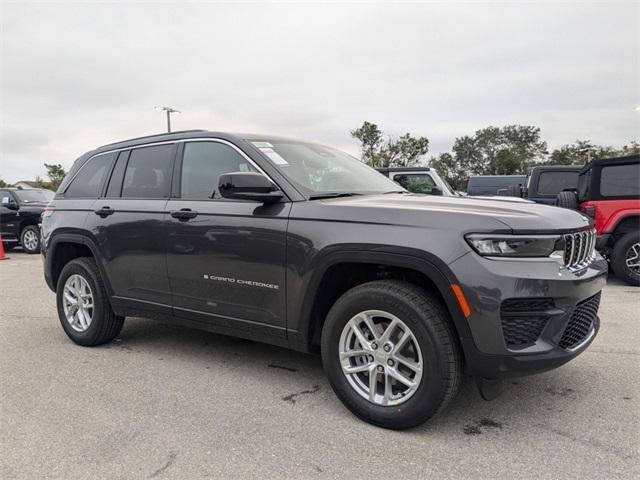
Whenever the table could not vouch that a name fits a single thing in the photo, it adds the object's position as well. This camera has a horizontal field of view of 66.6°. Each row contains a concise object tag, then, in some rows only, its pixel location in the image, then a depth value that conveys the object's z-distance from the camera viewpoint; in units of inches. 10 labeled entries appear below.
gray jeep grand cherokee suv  100.0
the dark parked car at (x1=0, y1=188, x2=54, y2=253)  489.1
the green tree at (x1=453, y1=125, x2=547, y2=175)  3324.3
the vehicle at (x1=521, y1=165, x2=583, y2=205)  407.5
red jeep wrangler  273.7
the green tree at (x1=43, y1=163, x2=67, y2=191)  2449.8
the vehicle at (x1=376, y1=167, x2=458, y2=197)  361.7
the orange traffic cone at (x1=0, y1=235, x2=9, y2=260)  448.3
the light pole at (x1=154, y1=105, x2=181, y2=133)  1032.8
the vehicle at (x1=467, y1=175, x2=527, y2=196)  695.7
